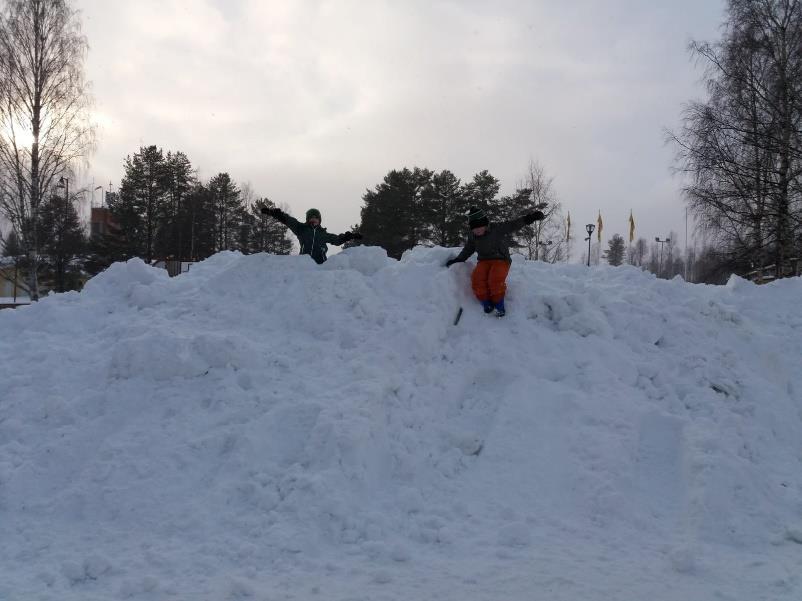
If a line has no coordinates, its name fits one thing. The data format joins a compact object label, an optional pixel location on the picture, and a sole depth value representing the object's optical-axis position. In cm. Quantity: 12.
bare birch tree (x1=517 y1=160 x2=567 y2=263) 2675
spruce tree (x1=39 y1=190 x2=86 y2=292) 2692
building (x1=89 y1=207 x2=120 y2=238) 4504
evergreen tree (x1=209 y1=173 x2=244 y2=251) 3706
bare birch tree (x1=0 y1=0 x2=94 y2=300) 1706
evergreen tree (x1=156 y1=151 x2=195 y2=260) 3206
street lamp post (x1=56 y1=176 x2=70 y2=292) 2769
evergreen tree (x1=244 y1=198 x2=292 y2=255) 3778
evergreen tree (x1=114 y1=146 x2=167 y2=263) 3009
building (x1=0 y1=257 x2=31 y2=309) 2495
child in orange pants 655
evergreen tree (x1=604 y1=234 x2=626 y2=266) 8125
